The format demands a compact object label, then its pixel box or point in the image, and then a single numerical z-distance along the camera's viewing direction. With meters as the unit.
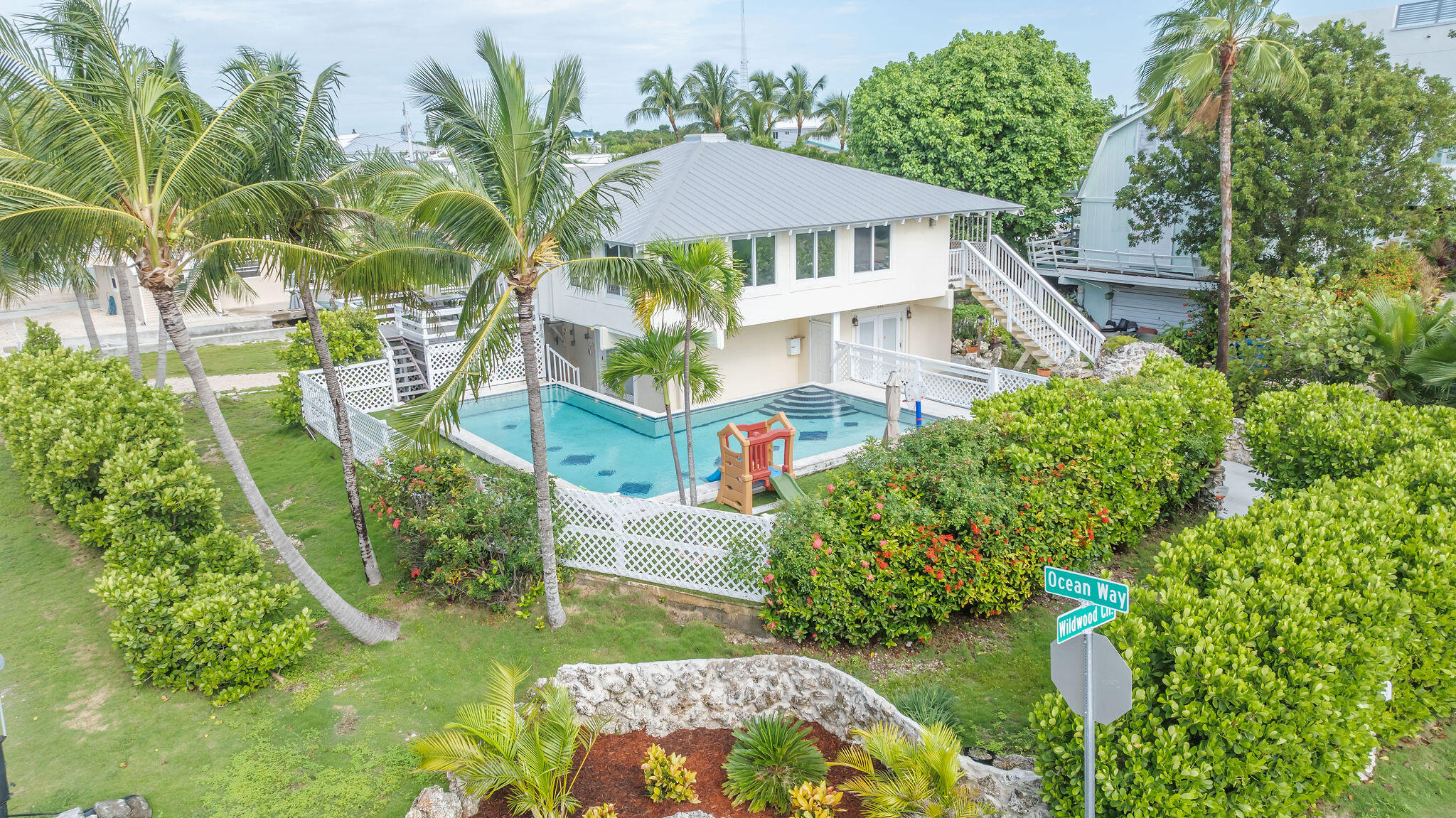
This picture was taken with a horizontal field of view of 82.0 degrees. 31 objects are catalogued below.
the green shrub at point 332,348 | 19.72
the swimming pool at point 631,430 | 17.23
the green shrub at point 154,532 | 9.32
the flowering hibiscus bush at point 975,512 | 10.09
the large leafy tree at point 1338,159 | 19.92
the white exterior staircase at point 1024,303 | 23.00
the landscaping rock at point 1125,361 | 19.08
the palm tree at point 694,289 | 10.16
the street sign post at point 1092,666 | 4.83
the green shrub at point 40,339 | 18.64
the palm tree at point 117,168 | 7.98
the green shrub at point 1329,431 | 10.46
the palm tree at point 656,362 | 13.54
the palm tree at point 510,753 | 7.25
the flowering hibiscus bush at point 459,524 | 11.37
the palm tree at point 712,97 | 52.16
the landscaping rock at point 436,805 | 7.28
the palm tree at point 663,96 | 54.00
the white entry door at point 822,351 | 22.47
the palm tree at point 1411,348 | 12.27
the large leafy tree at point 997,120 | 30.84
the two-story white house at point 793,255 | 19.55
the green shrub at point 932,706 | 8.34
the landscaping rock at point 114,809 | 7.42
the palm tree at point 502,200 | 8.93
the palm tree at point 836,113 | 56.72
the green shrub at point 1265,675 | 6.20
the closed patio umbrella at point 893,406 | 16.08
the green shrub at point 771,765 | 7.45
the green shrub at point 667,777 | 7.49
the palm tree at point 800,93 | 56.44
